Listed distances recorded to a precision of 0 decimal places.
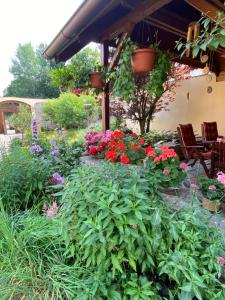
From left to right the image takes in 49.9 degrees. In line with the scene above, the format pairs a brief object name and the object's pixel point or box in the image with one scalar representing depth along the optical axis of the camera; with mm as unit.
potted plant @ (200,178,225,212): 2410
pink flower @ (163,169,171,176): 2531
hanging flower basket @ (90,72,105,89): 3920
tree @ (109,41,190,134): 3143
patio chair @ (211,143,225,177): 3100
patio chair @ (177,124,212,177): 4178
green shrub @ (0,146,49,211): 2713
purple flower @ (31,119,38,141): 5068
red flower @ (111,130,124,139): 3645
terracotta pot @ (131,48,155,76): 2992
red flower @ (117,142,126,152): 3239
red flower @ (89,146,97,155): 3863
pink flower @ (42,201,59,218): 1968
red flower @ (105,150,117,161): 2996
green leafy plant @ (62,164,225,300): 1463
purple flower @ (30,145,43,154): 4028
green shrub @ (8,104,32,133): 8945
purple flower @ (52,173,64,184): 2754
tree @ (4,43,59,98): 26578
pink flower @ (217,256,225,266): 1497
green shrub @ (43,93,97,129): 11141
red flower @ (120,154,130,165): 2758
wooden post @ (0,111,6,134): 18275
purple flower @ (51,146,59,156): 3752
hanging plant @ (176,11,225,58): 1689
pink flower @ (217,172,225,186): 1753
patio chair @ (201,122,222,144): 5574
